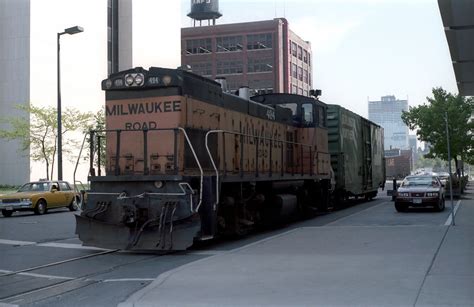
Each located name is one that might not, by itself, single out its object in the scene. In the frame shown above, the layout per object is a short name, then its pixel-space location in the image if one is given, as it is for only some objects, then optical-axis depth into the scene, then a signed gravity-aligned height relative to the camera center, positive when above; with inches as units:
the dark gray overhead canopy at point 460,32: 378.0 +110.2
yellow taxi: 895.7 -43.1
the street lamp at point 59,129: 974.4 +80.4
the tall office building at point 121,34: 2155.5 +548.9
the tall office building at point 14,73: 1732.3 +324.8
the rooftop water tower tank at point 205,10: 3570.4 +1063.6
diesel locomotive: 440.5 +4.1
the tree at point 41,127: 1480.1 +126.3
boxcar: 869.8 +30.0
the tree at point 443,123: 1304.1 +112.2
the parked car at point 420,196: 808.3 -40.5
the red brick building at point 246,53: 3368.6 +747.9
